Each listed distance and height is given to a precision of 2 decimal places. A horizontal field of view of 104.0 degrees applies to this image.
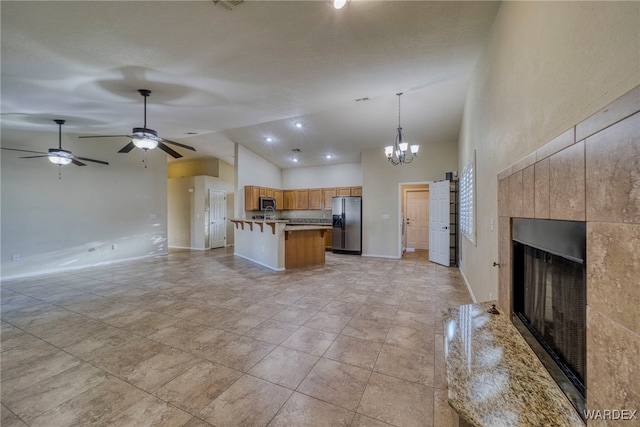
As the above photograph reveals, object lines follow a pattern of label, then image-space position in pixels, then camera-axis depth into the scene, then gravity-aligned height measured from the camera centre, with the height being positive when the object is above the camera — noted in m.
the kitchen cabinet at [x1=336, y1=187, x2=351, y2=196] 8.03 +0.73
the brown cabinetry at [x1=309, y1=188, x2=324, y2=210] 8.45 +0.50
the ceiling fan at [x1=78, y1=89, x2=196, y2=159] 3.32 +1.06
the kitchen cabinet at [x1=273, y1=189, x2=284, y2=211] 8.64 +0.55
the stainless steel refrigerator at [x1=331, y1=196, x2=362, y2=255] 7.31 -0.31
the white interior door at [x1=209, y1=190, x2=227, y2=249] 8.79 -0.19
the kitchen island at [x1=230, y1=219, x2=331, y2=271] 5.44 -0.72
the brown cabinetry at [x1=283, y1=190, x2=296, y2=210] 8.91 +0.52
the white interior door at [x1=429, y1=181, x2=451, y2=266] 5.87 -0.22
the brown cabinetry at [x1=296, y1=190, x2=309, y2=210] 8.70 +0.51
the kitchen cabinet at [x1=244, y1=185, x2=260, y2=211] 7.28 +0.48
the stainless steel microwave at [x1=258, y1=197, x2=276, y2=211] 7.80 +0.34
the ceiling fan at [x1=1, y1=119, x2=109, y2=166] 4.50 +1.05
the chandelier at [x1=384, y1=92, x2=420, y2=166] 4.29 +1.14
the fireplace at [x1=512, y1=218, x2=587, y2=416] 1.01 -0.44
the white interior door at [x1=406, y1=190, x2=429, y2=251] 8.56 -0.19
